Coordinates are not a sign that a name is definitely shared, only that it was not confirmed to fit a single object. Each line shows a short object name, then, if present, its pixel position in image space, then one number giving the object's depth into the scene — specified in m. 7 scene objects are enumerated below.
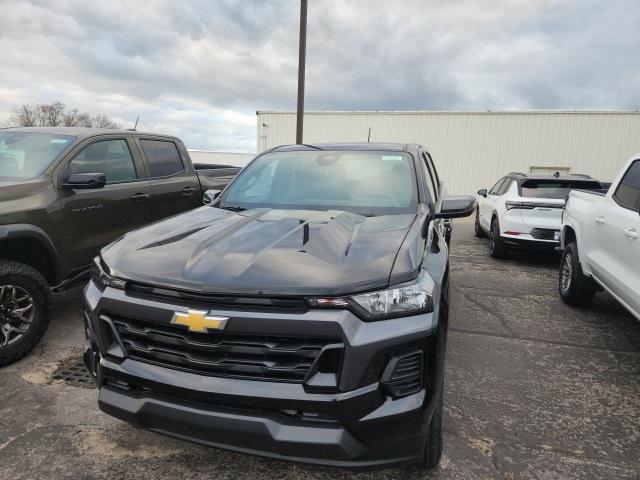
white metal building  19.53
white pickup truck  3.68
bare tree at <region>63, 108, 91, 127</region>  34.92
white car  7.29
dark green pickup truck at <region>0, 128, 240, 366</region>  3.51
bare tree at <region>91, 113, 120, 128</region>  36.10
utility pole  12.47
